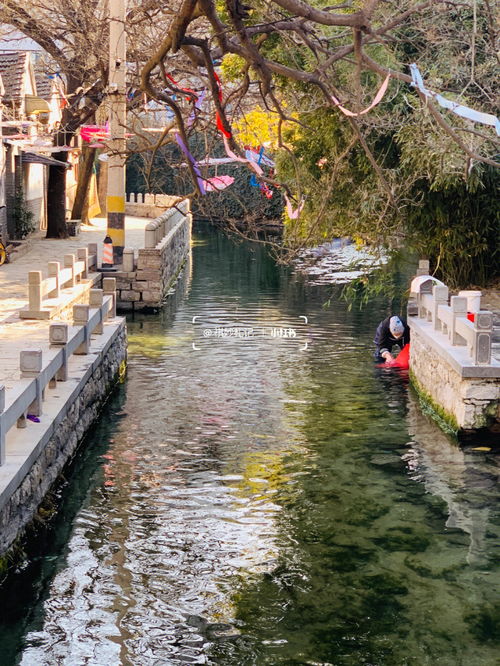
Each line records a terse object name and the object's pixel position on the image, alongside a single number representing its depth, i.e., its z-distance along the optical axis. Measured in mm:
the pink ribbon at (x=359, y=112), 9298
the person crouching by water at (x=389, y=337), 21253
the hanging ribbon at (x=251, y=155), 16919
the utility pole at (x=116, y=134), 24984
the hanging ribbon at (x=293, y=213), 11194
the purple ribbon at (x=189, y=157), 9634
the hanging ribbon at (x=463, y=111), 9195
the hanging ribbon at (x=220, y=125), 9641
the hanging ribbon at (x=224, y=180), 14753
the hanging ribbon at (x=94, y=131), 32344
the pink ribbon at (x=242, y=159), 10102
